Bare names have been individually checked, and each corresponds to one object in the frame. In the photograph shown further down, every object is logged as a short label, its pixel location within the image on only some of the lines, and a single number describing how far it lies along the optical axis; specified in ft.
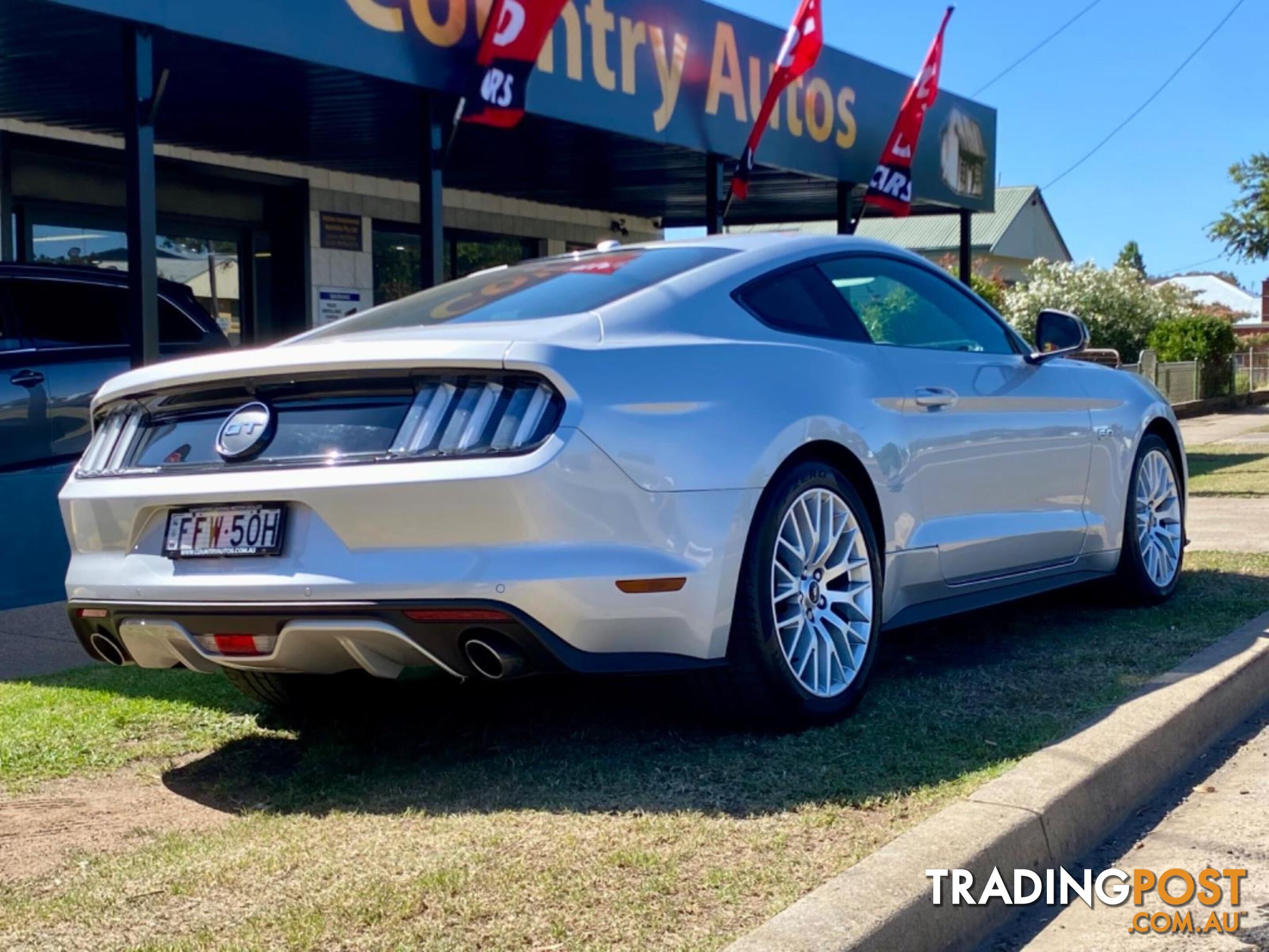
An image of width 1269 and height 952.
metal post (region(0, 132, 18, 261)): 33.94
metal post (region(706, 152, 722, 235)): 37.01
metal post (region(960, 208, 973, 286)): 51.75
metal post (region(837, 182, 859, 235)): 44.27
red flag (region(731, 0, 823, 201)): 36.63
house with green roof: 180.65
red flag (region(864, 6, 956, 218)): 43.24
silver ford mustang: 11.89
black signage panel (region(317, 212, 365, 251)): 43.78
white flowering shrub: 101.30
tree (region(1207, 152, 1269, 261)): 125.39
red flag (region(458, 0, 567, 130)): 27.37
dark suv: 23.90
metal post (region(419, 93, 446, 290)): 28.43
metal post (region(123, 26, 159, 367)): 23.06
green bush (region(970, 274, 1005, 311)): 100.05
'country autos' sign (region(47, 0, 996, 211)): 25.08
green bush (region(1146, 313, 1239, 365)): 93.50
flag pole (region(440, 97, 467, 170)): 27.68
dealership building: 24.26
